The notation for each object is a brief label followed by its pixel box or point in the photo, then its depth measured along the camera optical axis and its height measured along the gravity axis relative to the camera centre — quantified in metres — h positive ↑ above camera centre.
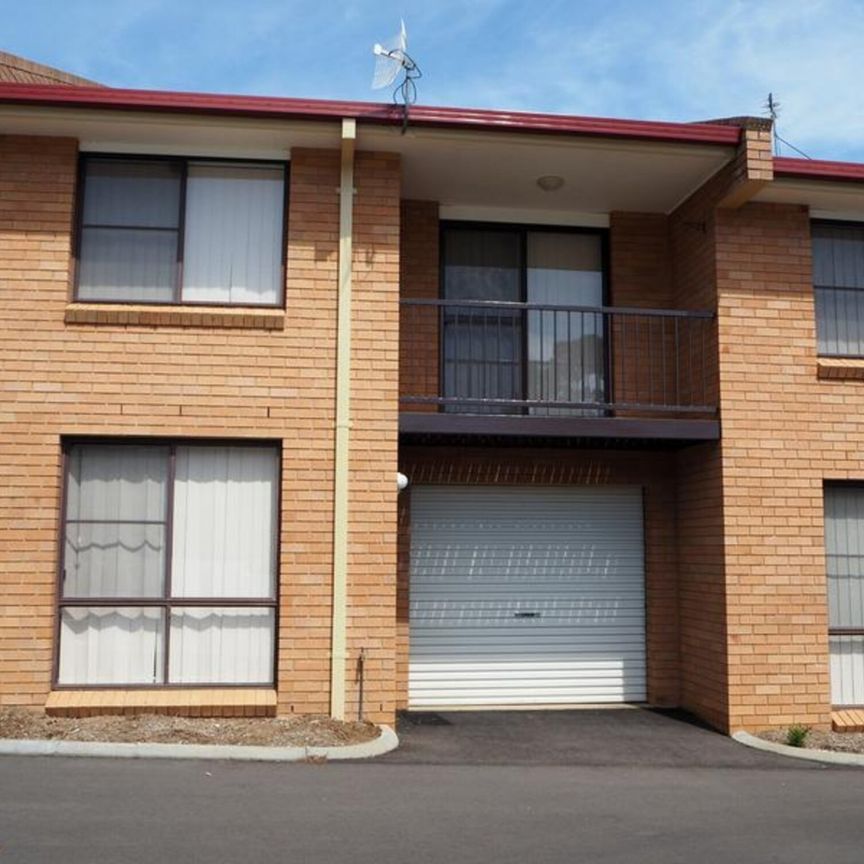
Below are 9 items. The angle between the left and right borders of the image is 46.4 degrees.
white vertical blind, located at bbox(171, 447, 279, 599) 9.01 +0.25
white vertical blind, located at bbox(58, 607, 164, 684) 8.81 -0.85
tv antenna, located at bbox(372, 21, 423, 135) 9.03 +4.36
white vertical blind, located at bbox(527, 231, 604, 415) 10.85 +2.48
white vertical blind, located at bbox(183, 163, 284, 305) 9.35 +2.94
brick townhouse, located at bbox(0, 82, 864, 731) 8.89 +1.24
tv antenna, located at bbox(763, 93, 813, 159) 10.21 +4.71
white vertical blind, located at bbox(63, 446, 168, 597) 8.92 +0.24
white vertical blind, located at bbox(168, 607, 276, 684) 8.90 -0.84
